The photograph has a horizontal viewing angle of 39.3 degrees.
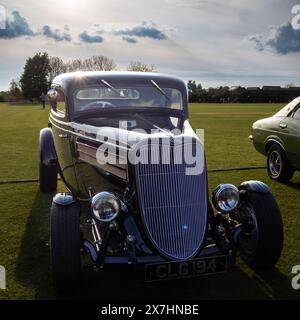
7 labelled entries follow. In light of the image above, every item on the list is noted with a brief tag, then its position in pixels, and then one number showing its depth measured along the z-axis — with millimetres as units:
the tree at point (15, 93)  74000
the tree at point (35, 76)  66625
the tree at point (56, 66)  71188
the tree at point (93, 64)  59991
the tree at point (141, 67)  47506
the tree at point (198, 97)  59731
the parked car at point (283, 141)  8188
